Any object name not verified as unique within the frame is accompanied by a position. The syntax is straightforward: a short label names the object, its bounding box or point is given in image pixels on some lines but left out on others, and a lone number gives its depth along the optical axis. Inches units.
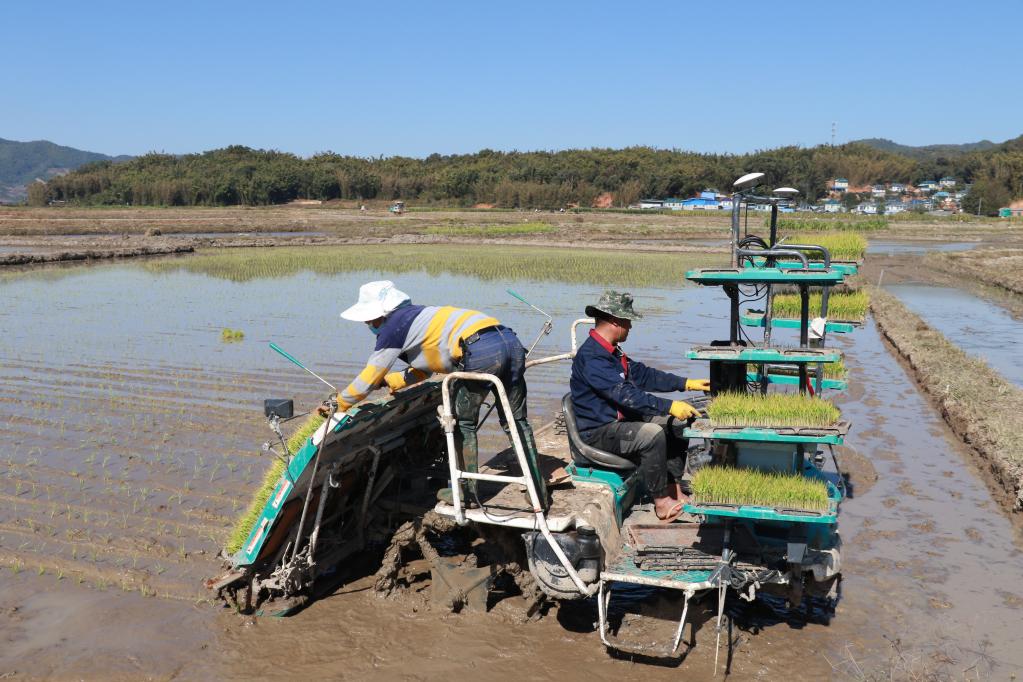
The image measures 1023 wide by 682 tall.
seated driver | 212.2
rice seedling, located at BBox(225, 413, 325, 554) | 210.7
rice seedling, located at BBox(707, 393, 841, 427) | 191.0
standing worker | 209.2
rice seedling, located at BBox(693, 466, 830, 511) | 189.5
